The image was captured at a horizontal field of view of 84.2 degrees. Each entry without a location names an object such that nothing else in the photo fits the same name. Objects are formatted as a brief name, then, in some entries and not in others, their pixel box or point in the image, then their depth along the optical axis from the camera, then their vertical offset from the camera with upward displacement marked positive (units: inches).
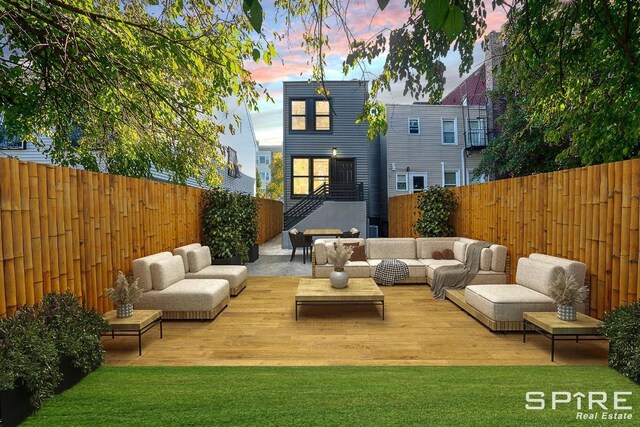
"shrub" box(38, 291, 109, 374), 121.2 -44.8
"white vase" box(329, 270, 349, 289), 219.8 -47.3
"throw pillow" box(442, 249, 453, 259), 301.7 -44.5
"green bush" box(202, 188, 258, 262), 329.7 -18.2
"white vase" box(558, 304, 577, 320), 150.9 -47.7
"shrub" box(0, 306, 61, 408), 97.5 -43.5
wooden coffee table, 203.3 -53.2
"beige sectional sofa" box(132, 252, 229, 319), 200.7 -51.8
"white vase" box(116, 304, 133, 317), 162.2 -47.9
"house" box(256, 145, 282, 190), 1540.4 +175.2
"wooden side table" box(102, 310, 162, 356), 154.3 -52.0
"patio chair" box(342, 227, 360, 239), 433.1 -38.3
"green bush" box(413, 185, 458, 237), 349.4 -10.0
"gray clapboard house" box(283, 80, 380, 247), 625.9 +109.0
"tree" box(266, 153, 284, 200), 1373.0 +96.9
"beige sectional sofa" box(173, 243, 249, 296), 250.4 -48.2
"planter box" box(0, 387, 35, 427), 94.3 -55.0
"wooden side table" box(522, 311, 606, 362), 143.9 -52.0
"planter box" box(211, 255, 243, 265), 331.3 -52.9
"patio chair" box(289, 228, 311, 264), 418.3 -43.2
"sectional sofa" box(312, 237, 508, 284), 252.5 -45.3
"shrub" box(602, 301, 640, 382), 120.0 -49.7
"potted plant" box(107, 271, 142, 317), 159.8 -41.1
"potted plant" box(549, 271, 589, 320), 148.6 -40.2
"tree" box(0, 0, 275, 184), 165.3 +73.5
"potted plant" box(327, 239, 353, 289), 220.1 -40.4
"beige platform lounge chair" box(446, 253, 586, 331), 174.2 -48.7
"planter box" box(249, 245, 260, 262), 414.8 -59.1
